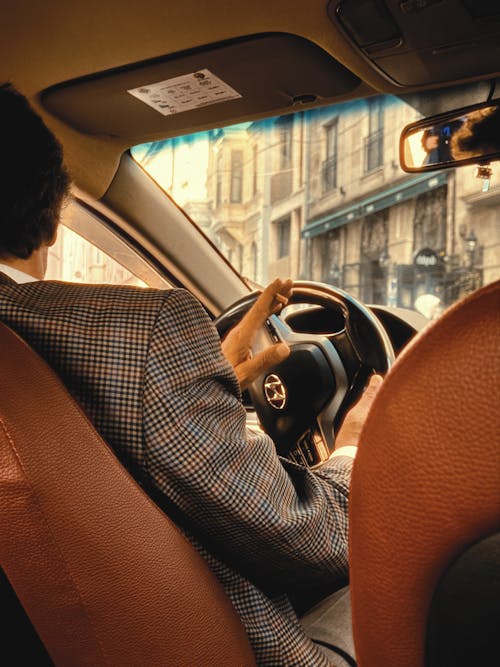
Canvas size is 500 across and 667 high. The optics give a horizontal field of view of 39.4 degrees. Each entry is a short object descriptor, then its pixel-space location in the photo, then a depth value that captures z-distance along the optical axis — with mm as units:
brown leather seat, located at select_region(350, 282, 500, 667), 501
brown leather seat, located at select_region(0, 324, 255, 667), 794
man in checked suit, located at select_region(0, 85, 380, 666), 917
